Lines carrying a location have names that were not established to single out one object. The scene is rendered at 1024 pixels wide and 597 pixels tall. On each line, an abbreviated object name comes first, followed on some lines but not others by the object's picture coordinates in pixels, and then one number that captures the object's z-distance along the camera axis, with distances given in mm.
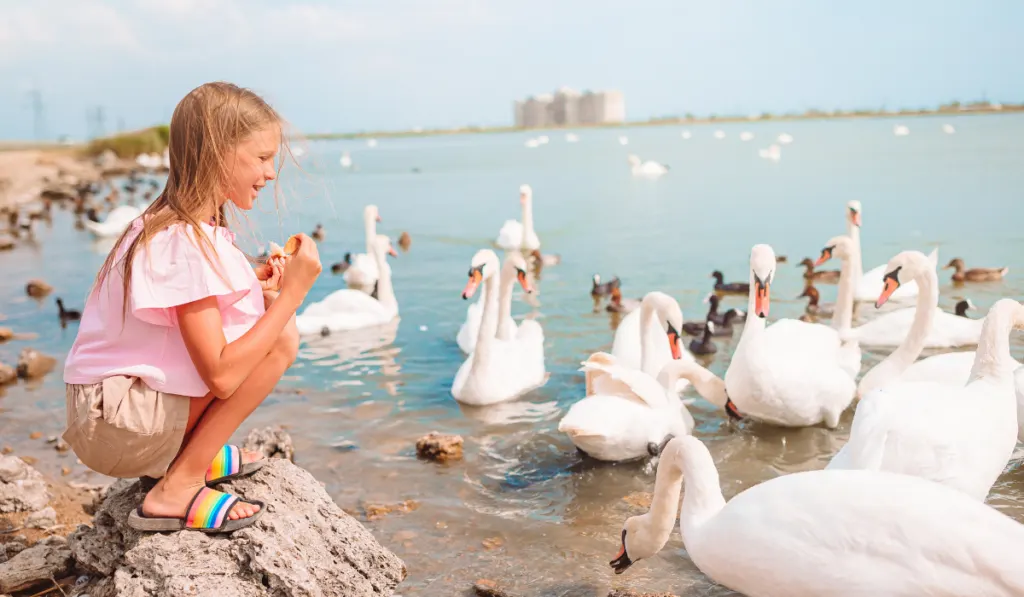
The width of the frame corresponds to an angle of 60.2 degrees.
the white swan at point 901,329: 7742
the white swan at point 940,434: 4566
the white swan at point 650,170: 36531
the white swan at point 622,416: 6225
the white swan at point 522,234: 17547
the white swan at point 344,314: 11188
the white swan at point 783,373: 6762
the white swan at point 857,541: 3295
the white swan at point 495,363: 8125
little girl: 3428
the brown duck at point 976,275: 12219
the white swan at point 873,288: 11680
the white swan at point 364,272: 14078
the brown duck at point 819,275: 13289
